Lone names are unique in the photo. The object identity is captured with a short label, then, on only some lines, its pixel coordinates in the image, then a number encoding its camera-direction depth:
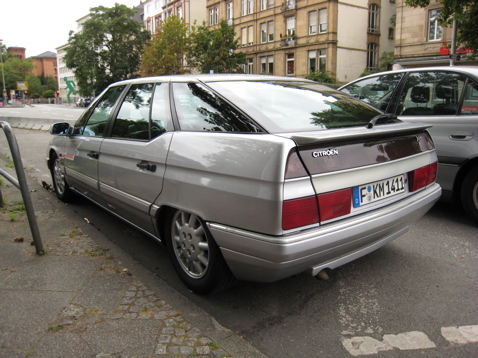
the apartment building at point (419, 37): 30.23
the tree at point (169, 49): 50.27
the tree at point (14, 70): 118.81
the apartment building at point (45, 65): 161.32
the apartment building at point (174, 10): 64.12
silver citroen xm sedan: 2.33
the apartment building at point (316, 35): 41.25
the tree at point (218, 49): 47.09
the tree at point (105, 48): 64.12
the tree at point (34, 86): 129.00
